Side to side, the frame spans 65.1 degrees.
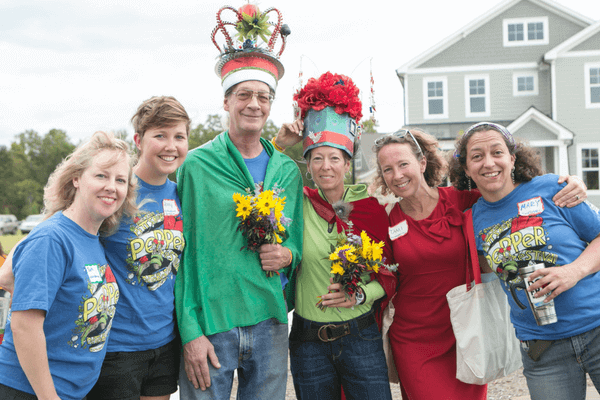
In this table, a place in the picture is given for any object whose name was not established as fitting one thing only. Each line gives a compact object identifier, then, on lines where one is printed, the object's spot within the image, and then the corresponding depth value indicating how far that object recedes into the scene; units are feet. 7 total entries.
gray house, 66.90
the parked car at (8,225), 128.40
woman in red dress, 10.89
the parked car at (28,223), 113.91
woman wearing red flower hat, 10.53
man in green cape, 9.68
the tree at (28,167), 157.38
